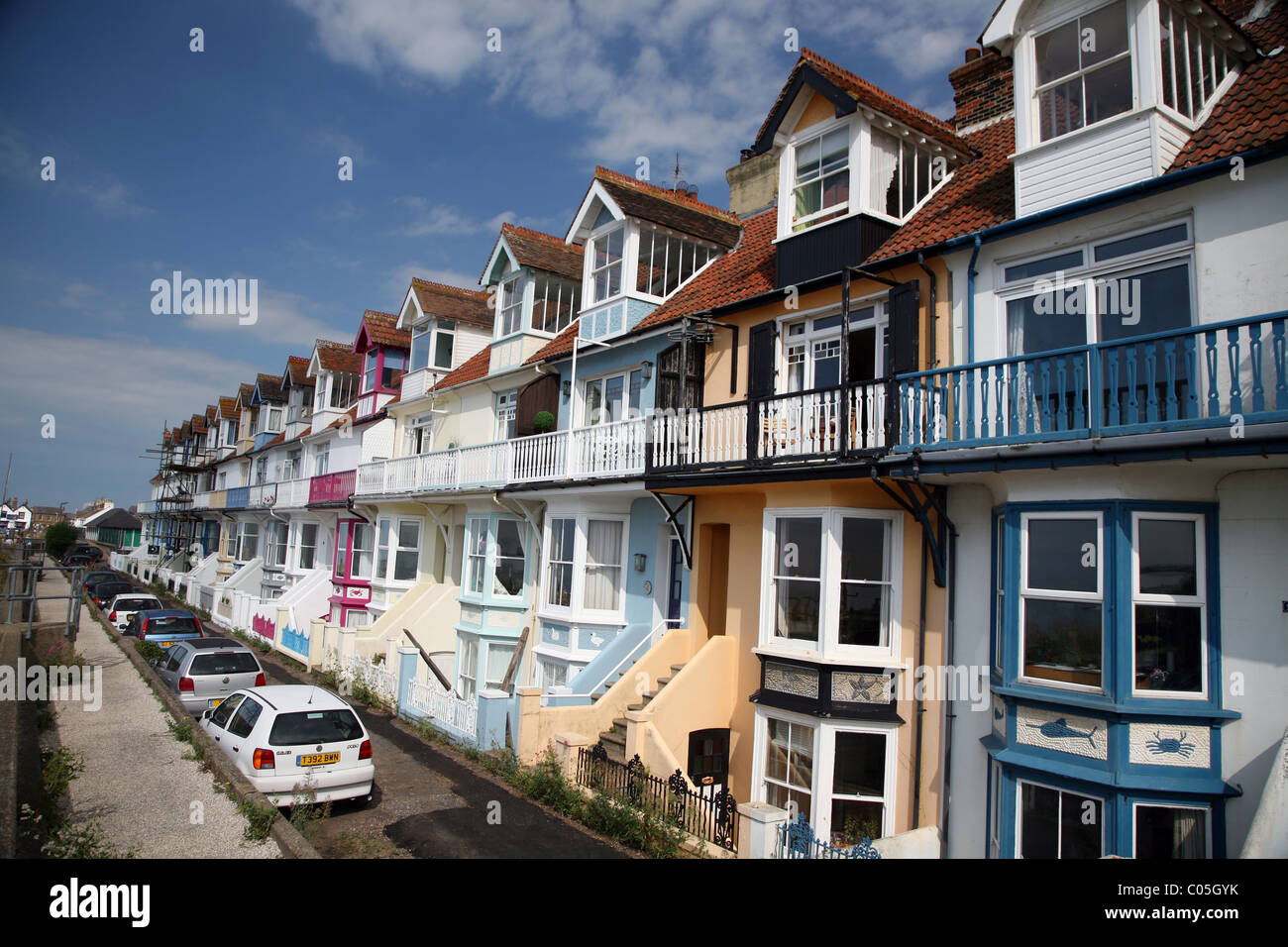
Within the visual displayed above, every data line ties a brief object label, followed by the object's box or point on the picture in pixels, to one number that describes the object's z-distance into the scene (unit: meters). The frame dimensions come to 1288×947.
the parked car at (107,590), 33.36
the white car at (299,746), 9.93
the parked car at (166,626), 21.80
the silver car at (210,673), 15.56
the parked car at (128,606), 26.62
